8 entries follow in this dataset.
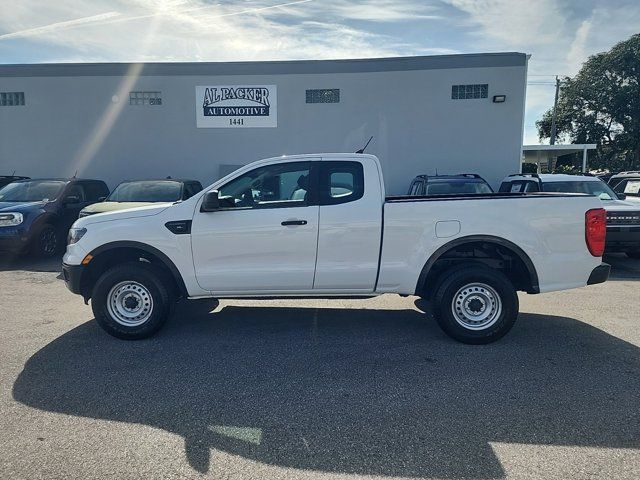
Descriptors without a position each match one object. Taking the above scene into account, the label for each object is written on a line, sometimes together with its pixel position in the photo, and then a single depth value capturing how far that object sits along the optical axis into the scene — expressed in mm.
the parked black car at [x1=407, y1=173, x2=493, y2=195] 9281
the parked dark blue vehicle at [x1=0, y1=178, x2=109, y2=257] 8820
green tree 36375
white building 13273
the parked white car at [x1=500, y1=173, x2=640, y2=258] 8352
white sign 13789
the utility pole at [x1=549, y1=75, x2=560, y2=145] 36750
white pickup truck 4531
